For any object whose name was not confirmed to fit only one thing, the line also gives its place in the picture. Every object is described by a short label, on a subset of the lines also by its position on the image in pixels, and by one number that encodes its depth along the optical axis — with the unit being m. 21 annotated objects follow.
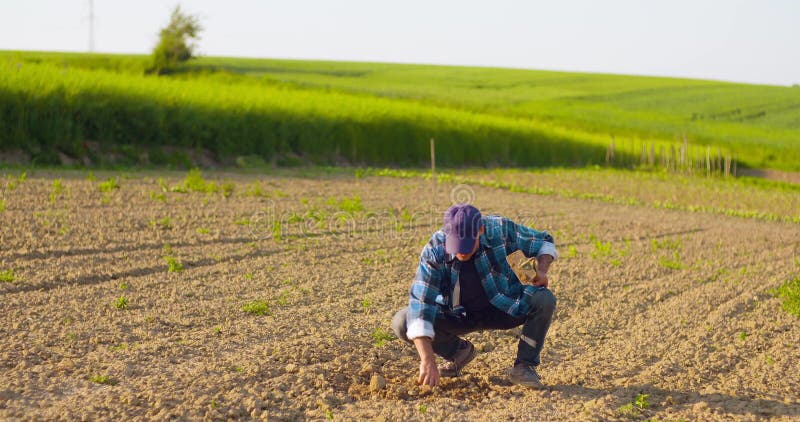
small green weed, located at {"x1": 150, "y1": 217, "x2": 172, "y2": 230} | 12.63
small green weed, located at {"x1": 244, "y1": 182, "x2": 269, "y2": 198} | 16.75
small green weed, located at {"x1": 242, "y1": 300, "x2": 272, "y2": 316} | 8.30
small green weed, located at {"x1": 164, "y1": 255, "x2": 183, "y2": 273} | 10.02
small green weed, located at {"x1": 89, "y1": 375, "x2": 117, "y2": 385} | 6.20
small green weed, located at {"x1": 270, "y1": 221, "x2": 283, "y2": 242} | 12.30
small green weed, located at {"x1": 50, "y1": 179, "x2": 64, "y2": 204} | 14.35
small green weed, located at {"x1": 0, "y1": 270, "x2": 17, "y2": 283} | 8.96
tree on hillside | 43.78
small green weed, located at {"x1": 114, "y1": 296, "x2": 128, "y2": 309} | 8.23
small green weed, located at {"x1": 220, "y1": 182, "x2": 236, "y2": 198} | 16.25
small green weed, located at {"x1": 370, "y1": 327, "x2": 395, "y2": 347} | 7.50
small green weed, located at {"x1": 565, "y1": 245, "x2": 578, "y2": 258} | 12.22
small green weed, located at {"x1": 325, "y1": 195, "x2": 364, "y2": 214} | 15.68
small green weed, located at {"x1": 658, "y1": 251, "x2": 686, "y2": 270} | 11.79
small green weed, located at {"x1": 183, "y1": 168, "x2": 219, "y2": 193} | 16.50
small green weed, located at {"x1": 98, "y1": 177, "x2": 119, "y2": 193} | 15.39
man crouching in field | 5.69
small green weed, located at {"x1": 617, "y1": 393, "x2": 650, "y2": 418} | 6.09
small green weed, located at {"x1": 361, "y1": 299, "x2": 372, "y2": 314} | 8.69
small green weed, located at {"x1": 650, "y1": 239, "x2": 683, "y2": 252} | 13.43
